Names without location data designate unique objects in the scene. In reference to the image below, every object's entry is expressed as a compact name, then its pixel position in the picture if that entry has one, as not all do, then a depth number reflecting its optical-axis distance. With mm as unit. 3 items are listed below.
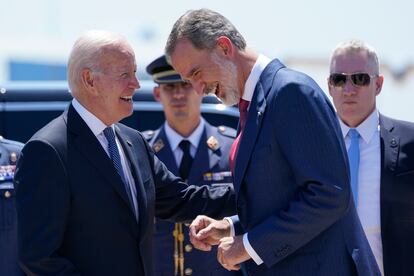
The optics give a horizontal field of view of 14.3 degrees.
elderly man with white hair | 6363
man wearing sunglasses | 8242
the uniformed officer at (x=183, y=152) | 10000
